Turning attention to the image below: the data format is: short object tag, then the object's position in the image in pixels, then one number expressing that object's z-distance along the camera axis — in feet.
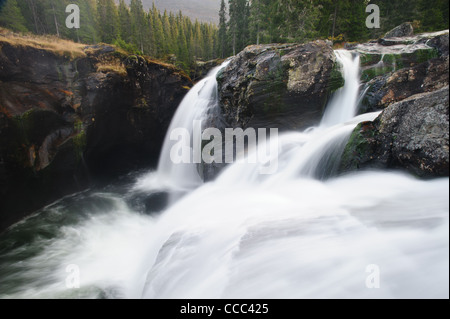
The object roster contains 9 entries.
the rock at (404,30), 41.19
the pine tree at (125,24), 104.83
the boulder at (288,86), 23.44
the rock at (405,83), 19.02
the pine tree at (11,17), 65.07
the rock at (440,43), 21.48
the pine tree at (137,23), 104.42
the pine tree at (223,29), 116.26
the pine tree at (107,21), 99.25
